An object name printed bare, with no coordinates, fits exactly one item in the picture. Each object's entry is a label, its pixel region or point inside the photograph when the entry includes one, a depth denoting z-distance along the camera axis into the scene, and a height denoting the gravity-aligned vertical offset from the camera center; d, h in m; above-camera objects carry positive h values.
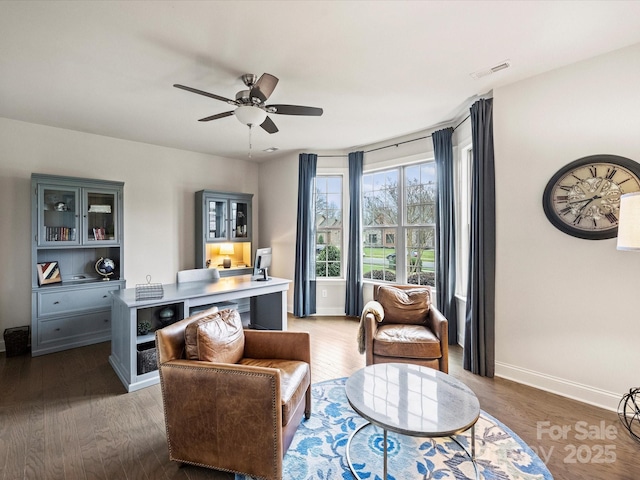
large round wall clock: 2.35 +0.39
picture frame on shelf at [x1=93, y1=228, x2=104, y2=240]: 3.99 +0.11
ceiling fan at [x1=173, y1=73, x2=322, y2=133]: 2.49 +1.17
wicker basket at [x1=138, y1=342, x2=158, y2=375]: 2.75 -1.10
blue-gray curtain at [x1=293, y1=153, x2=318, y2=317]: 5.08 -0.12
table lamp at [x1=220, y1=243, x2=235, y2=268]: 5.37 -0.20
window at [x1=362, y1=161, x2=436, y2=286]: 4.32 +0.26
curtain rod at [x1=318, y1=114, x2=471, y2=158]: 3.57 +1.44
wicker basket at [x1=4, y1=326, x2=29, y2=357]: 3.48 -1.15
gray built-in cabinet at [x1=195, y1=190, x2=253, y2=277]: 5.07 +0.20
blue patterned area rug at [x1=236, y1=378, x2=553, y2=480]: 1.75 -1.34
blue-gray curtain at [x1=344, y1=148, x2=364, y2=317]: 4.87 +0.11
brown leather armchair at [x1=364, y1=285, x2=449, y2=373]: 2.61 -0.86
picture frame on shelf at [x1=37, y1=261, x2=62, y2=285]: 3.63 -0.38
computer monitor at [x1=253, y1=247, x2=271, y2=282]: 3.80 -0.30
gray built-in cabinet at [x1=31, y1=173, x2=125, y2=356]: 3.54 -0.21
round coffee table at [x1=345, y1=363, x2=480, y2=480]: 1.53 -0.92
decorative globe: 4.07 -0.34
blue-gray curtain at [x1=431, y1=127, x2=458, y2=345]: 3.83 +0.12
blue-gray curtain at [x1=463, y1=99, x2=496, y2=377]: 3.00 -0.09
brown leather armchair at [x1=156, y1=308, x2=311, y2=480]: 1.60 -0.91
